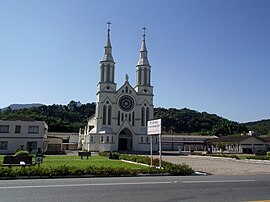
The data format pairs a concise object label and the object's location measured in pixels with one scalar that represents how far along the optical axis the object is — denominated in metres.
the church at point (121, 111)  66.06
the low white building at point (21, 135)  49.81
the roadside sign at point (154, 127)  21.40
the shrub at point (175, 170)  18.09
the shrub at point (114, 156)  35.38
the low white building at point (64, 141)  62.92
